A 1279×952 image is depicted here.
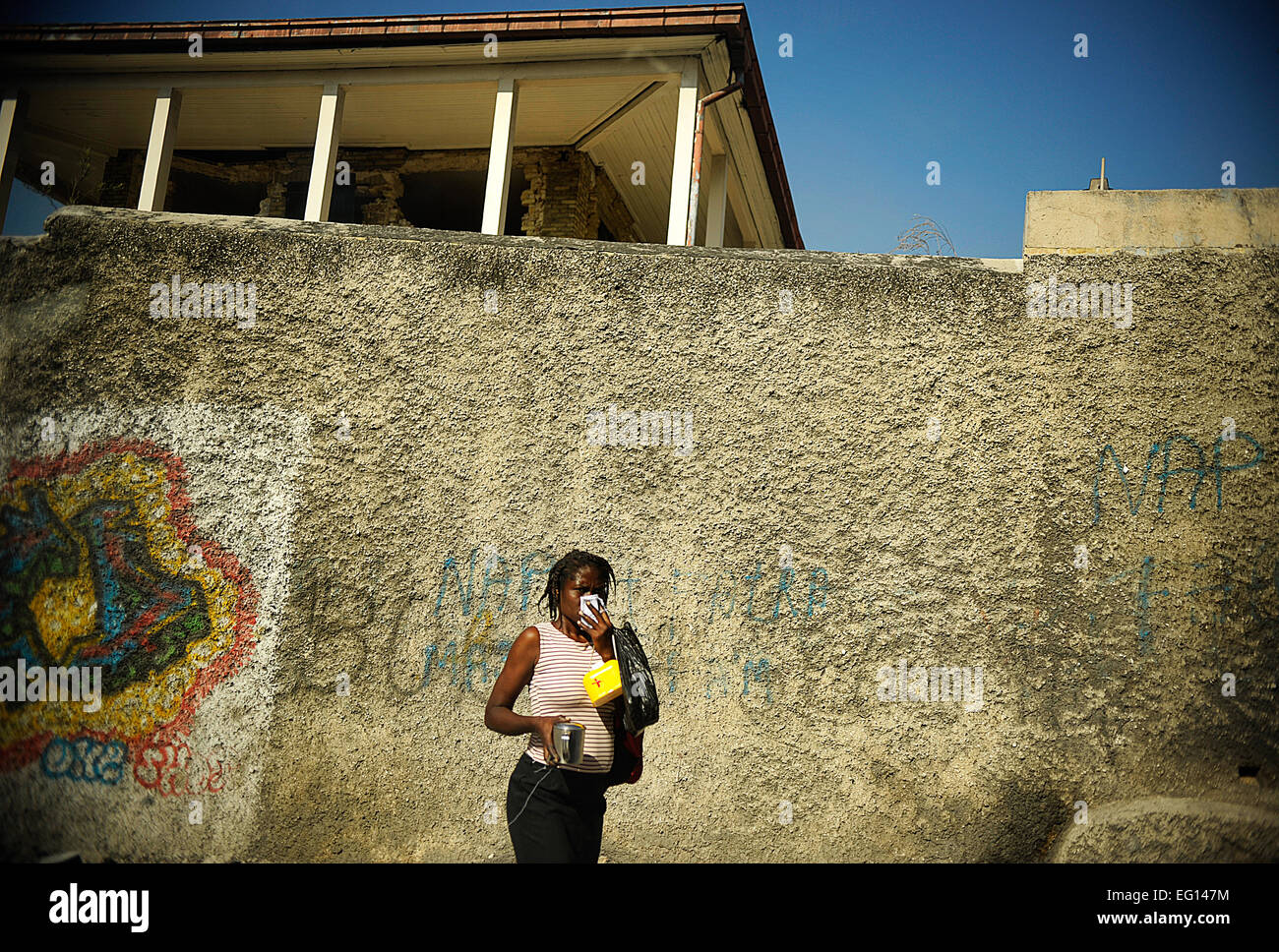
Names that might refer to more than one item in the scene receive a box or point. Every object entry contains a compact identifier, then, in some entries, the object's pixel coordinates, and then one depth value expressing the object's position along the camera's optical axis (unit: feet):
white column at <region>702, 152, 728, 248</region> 29.12
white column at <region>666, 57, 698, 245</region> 24.13
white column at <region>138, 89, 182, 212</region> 27.91
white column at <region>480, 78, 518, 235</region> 25.54
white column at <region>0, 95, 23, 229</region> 30.27
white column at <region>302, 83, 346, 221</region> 27.25
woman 9.18
